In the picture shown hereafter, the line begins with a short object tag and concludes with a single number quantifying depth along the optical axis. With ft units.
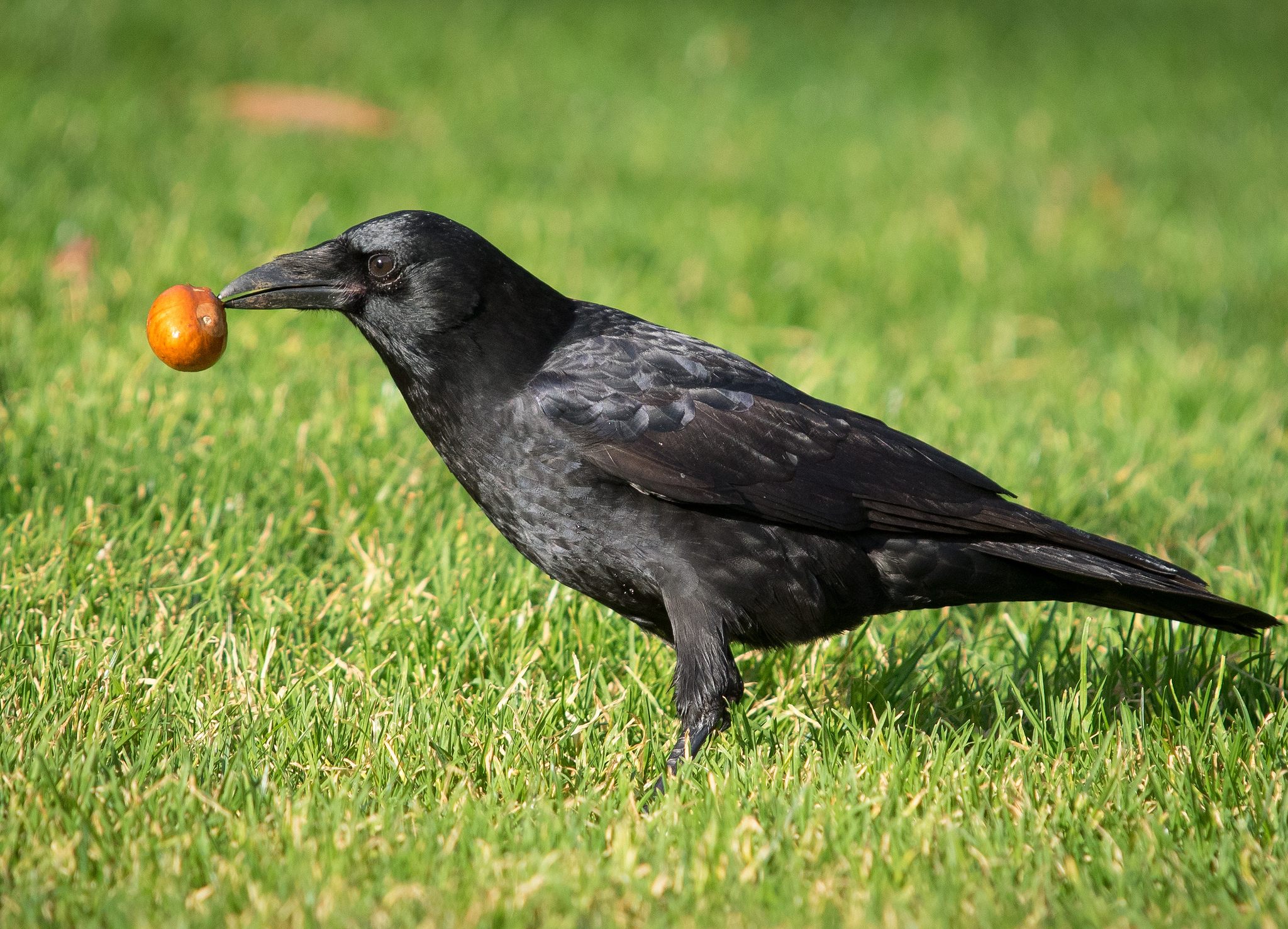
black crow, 21.75
